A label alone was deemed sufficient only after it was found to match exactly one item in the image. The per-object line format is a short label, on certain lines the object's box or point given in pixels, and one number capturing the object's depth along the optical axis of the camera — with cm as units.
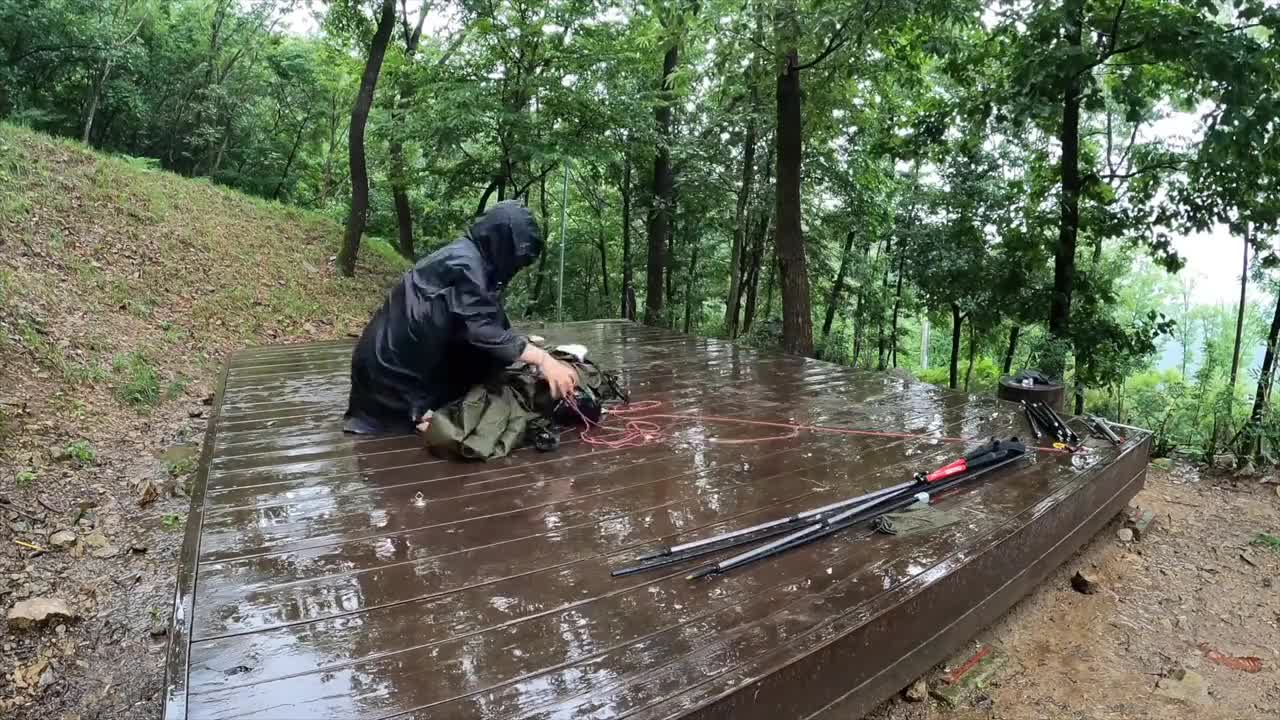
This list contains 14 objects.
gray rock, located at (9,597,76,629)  242
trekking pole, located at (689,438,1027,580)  188
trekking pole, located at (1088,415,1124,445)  310
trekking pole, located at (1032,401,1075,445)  307
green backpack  257
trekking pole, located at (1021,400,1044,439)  314
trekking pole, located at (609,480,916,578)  183
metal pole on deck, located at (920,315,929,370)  1327
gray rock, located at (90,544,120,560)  298
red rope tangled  290
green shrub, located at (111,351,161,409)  455
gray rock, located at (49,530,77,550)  295
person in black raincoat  255
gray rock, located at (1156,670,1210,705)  212
